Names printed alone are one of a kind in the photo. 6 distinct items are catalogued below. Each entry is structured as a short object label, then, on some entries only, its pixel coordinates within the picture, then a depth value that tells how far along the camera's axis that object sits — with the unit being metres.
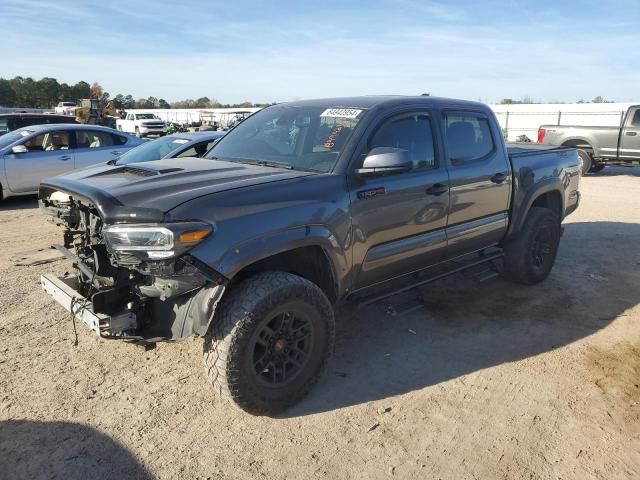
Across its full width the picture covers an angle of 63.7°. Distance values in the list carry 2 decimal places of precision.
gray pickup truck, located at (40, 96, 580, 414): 2.82
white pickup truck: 30.16
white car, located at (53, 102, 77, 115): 38.74
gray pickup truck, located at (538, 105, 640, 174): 14.43
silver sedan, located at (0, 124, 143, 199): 9.52
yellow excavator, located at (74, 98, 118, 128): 26.08
